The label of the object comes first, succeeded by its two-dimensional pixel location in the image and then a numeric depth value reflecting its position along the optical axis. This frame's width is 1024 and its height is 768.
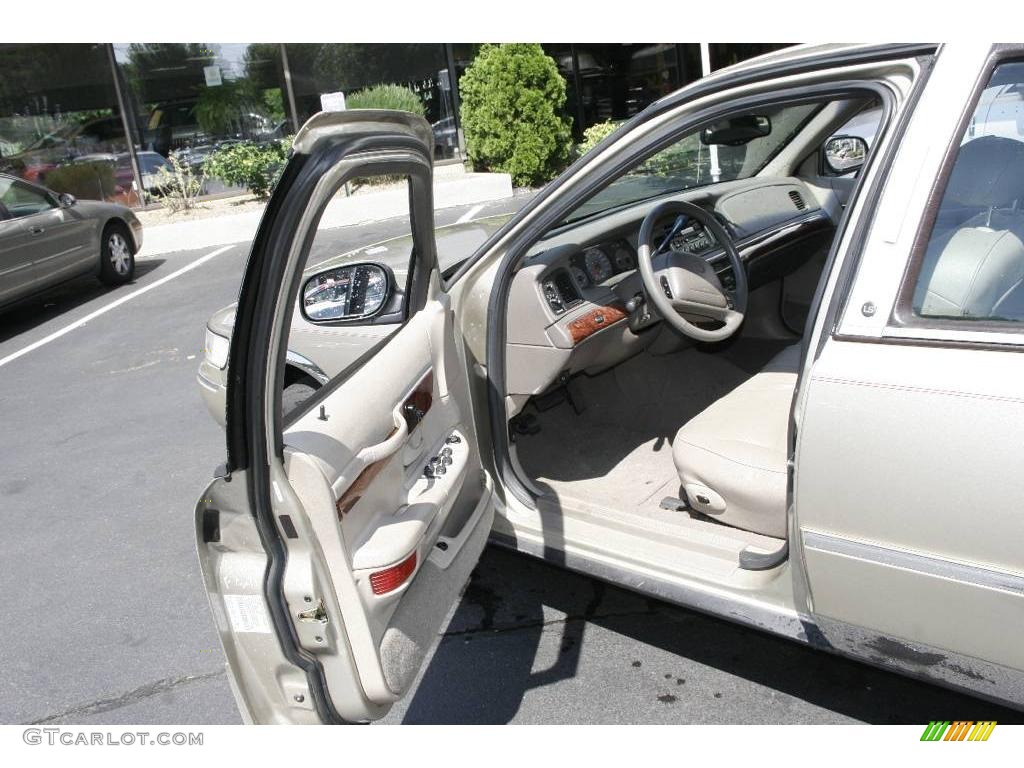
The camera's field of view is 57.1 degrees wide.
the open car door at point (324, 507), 1.94
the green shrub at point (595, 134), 13.42
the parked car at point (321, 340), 3.37
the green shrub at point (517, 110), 13.16
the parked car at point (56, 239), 8.45
